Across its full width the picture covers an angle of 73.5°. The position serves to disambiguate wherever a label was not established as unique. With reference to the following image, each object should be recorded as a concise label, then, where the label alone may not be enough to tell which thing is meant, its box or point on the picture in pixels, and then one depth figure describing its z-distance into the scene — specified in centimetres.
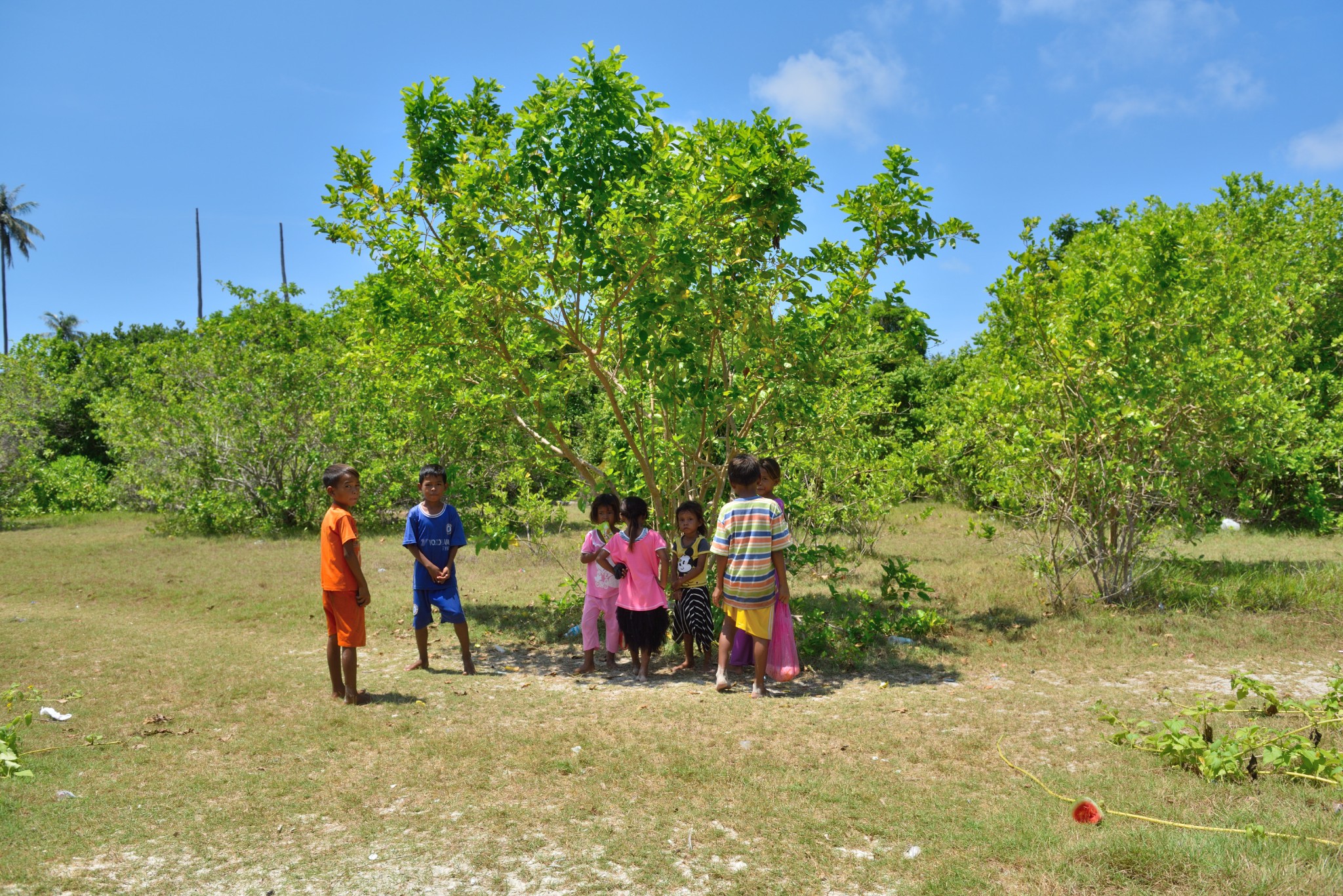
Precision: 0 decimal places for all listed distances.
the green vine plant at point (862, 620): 708
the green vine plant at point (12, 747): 405
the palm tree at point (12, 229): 4700
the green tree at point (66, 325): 4109
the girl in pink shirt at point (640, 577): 661
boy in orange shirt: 565
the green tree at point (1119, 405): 738
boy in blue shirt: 648
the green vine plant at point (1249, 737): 399
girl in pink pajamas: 667
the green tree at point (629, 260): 631
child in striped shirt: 592
